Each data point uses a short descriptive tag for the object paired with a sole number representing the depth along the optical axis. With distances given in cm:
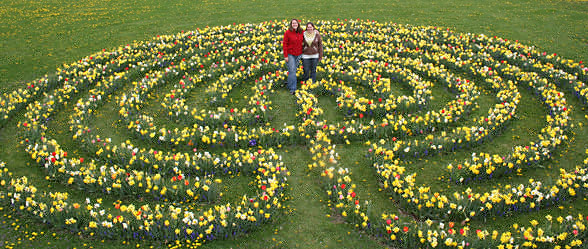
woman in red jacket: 1308
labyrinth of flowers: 839
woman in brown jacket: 1320
